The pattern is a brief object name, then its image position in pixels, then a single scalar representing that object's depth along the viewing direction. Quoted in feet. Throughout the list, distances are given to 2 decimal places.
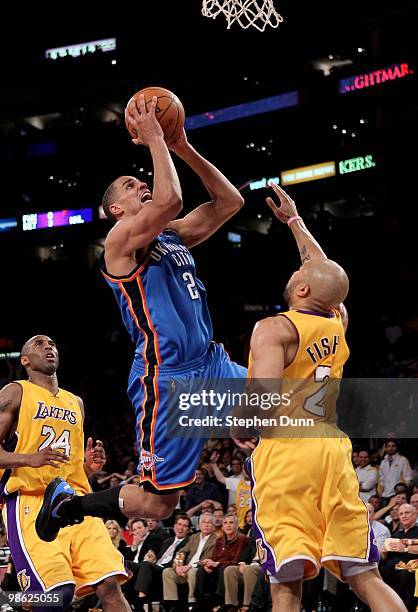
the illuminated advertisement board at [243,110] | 79.00
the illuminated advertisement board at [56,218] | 86.07
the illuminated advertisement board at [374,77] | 70.85
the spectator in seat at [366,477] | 33.71
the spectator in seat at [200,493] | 35.42
